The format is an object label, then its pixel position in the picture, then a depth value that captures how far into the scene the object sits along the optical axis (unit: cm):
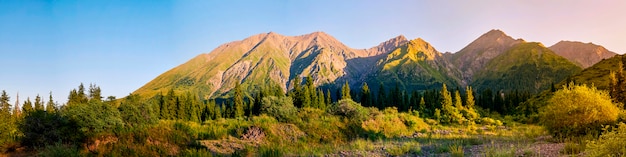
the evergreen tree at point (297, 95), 6357
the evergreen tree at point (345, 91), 7420
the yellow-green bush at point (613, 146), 629
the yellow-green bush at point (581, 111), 1561
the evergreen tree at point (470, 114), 4331
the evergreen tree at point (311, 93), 6560
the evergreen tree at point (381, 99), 8522
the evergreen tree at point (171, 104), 6251
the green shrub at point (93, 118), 1748
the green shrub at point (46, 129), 1880
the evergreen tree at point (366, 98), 8356
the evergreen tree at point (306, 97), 6212
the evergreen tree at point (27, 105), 6370
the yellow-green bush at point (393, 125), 2514
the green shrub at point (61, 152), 1243
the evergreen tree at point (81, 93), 5997
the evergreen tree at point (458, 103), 5539
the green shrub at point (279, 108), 3075
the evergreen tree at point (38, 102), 6732
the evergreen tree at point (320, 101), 6751
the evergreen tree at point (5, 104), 5650
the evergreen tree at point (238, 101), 6562
